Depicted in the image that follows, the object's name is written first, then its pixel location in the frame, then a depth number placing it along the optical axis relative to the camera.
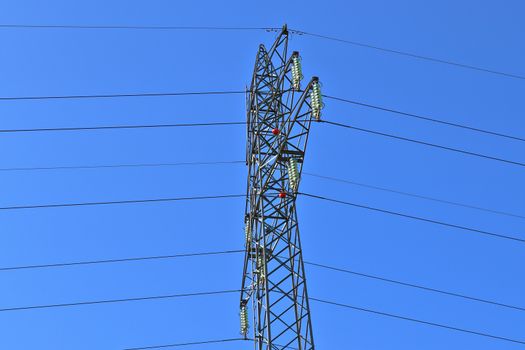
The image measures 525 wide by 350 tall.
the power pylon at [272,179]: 24.94
